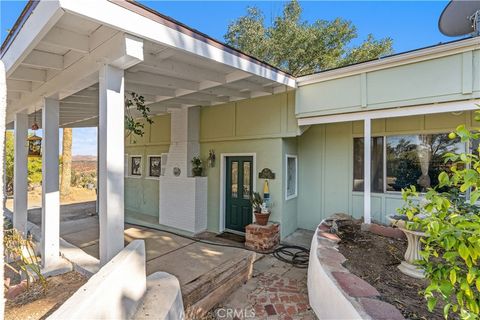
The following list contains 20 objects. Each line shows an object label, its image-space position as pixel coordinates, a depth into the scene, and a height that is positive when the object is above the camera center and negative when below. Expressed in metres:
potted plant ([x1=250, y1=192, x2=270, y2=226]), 5.64 -1.18
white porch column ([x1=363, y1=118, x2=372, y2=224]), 4.71 -0.12
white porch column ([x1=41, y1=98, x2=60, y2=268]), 3.52 -0.43
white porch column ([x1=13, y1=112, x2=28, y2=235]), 4.98 -0.41
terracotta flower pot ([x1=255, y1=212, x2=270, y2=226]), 5.62 -1.33
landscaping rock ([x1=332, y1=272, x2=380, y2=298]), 2.48 -1.32
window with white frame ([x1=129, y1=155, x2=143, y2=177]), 8.93 -0.28
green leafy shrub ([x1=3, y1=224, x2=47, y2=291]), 2.86 -1.10
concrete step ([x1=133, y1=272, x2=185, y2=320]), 2.30 -1.44
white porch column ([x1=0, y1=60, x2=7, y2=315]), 1.40 +0.26
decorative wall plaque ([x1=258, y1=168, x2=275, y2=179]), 5.90 -0.35
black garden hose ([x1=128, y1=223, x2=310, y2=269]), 4.73 -1.96
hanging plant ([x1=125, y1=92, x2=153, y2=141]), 3.63 +0.55
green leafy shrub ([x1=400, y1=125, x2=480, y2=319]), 1.24 -0.39
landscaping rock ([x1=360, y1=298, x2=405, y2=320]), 2.12 -1.34
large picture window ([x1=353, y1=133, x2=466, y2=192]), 5.11 +0.00
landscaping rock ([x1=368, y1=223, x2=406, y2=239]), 4.39 -1.29
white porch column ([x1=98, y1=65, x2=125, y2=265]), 2.58 -0.04
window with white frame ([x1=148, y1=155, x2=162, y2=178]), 8.33 -0.26
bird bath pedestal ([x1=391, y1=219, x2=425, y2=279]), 3.13 -1.22
